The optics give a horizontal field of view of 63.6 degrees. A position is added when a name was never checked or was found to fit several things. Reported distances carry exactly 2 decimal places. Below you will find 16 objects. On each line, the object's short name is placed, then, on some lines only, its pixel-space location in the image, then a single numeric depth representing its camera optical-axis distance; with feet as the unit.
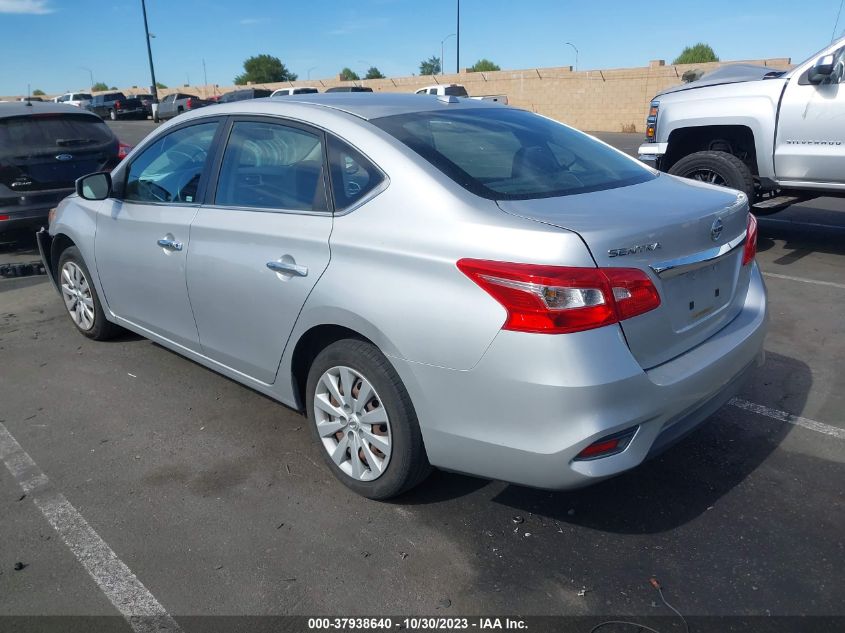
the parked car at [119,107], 143.43
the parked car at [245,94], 100.57
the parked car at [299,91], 103.43
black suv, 23.44
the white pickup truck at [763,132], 21.33
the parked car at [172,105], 122.21
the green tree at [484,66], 291.38
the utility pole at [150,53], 130.72
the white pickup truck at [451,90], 88.02
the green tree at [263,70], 281.33
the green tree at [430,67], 285.64
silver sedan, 7.72
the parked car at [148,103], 150.00
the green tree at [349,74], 212.02
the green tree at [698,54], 213.87
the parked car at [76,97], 154.30
